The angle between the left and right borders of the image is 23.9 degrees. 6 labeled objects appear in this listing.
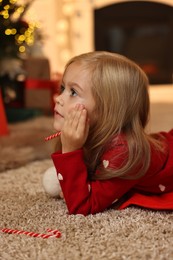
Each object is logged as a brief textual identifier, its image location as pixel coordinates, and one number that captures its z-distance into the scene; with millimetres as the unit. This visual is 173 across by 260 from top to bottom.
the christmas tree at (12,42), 1878
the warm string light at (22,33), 1916
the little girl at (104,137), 808
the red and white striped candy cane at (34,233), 708
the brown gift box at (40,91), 2268
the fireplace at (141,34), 3811
